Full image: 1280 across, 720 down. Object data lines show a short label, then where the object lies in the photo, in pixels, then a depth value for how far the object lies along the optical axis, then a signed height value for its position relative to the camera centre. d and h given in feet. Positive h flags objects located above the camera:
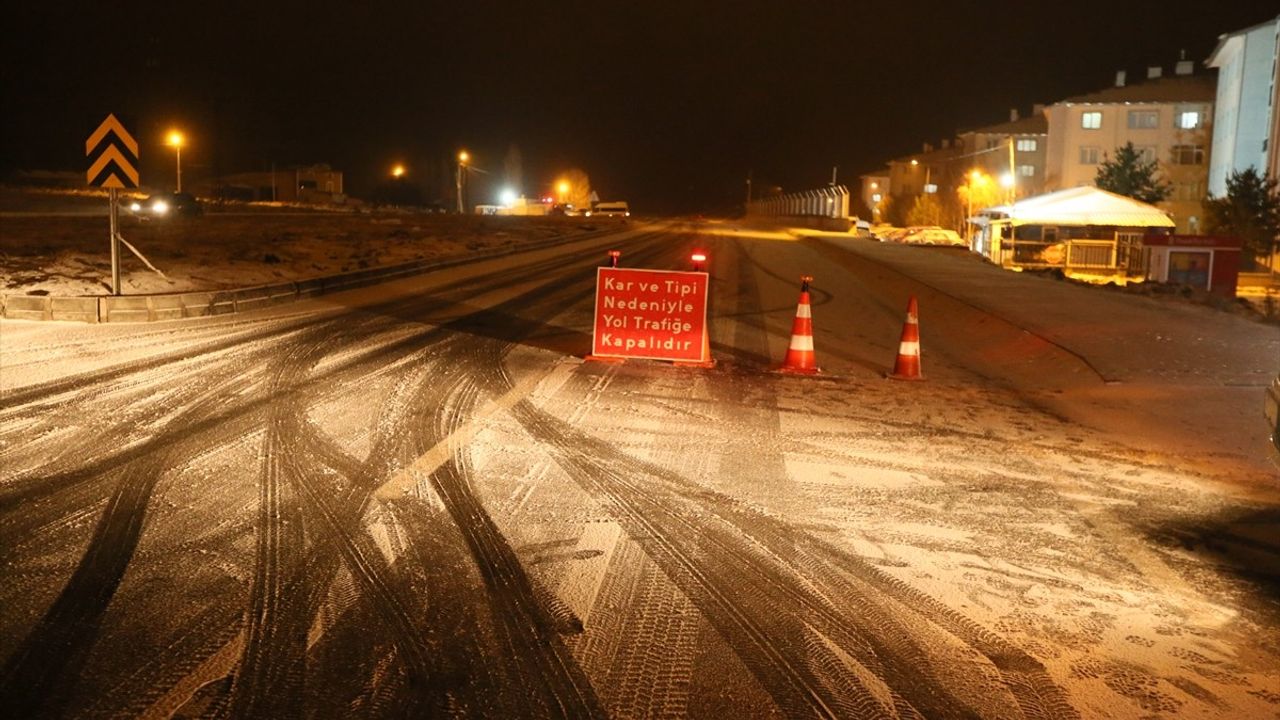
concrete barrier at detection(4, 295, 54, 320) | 49.62 -4.75
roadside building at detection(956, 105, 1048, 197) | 339.57 +25.23
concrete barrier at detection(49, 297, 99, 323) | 49.60 -4.74
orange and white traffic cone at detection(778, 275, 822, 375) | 41.81 -4.64
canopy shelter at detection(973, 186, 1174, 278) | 115.65 -0.22
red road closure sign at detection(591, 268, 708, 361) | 42.19 -3.69
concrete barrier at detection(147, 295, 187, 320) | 51.61 -4.76
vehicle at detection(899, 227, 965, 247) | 200.95 -1.61
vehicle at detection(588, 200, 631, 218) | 394.11 +3.74
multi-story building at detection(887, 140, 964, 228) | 353.51 +20.71
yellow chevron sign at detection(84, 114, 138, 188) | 51.90 +2.25
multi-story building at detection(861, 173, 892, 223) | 467.93 +17.27
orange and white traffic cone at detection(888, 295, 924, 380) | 41.37 -4.76
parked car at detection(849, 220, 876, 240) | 247.70 -0.85
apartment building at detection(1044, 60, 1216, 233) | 269.03 +25.19
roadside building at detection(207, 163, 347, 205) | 356.18 +8.43
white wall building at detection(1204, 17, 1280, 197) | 206.08 +26.90
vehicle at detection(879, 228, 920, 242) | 215.80 -1.63
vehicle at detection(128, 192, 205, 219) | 139.95 -0.11
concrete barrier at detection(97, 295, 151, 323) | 49.83 -4.71
